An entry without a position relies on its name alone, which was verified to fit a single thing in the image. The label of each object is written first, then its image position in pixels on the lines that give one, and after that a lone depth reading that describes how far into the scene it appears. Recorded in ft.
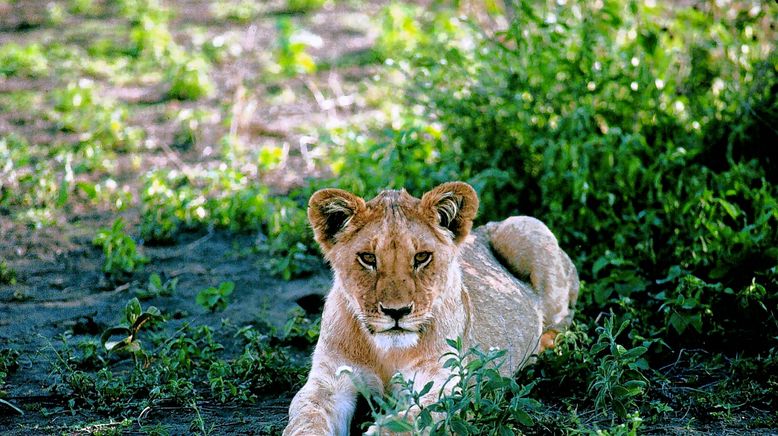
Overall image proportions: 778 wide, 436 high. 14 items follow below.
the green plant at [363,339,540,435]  25.96
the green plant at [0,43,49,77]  69.21
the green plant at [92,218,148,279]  44.37
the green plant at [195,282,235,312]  40.32
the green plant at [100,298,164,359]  33.73
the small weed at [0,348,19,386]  35.01
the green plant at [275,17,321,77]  68.13
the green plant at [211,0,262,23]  81.30
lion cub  28.81
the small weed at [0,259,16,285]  43.21
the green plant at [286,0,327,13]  83.35
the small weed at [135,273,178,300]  41.86
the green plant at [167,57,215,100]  65.26
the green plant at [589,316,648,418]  28.94
